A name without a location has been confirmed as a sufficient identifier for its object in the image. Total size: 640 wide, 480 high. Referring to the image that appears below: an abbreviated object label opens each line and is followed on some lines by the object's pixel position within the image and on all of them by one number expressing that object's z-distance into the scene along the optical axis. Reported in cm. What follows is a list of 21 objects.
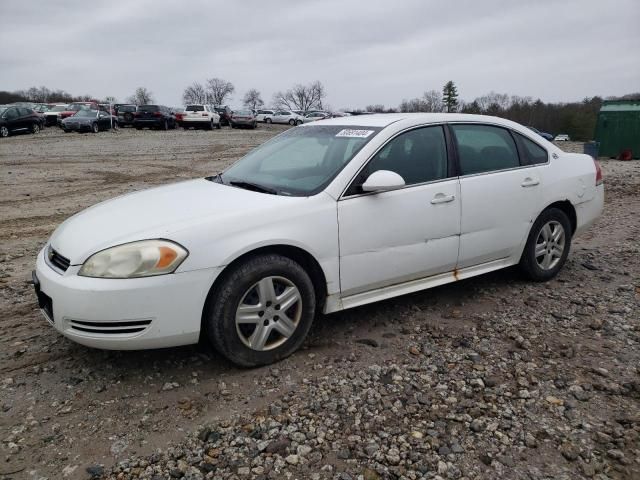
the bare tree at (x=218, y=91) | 10475
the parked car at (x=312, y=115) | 4365
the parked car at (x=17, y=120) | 2405
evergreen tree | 9219
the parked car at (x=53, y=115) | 3228
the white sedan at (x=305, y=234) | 282
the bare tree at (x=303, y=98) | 10638
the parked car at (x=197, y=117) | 3281
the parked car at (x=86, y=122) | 2711
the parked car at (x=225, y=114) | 3855
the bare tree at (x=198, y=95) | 10494
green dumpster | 1595
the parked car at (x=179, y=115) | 3291
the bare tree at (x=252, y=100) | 10831
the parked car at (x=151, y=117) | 3119
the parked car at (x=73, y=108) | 3185
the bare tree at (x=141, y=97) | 9651
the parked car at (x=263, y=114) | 4838
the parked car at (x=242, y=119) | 3656
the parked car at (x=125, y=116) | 3170
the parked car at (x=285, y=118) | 4563
